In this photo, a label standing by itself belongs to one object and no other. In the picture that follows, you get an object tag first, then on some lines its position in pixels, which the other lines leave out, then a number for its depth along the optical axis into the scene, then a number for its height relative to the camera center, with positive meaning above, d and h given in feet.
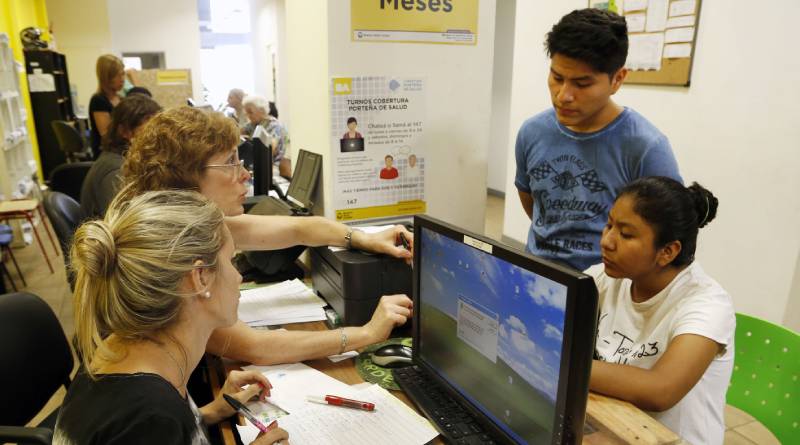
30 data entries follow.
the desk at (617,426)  3.25 -2.05
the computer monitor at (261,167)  7.99 -1.27
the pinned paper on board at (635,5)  10.14 +1.45
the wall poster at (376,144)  5.85 -0.69
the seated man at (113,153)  7.14 -1.03
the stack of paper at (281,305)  5.06 -2.16
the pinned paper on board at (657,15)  9.75 +1.23
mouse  4.24 -2.12
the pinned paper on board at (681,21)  9.28 +1.07
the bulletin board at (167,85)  22.75 -0.31
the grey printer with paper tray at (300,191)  6.30 -1.32
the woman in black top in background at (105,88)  13.89 -0.28
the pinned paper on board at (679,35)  9.32 +0.84
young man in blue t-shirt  4.74 -0.55
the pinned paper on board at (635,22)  10.21 +1.15
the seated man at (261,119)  13.74 -1.04
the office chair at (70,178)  11.75 -2.15
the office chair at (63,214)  6.75 -1.74
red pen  3.60 -2.09
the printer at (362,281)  4.78 -1.74
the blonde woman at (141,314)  2.63 -1.24
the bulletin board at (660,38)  9.38 +0.81
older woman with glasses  4.23 -0.90
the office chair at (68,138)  18.31 -2.04
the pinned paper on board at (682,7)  9.23 +1.30
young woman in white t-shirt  3.56 -1.63
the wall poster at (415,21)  5.69 +0.64
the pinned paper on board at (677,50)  9.41 +0.58
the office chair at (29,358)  4.70 -2.51
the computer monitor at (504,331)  2.55 -1.35
